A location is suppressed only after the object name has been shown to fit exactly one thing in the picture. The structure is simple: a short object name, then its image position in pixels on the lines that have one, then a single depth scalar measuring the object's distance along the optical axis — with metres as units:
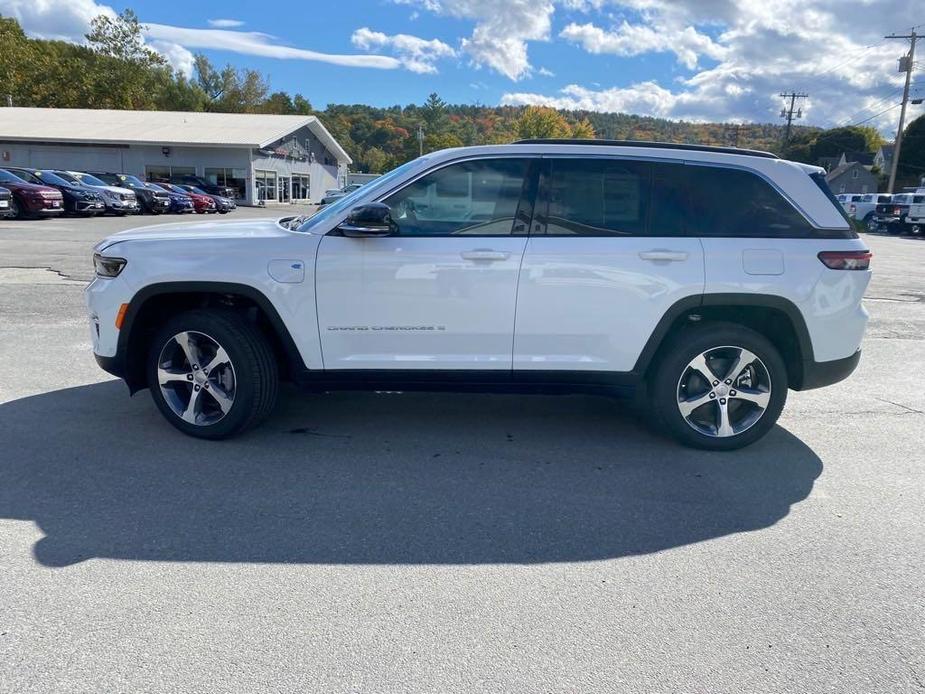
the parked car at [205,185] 41.00
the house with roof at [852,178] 81.06
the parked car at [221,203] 35.59
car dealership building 42.56
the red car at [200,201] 33.47
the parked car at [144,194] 30.27
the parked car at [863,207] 40.53
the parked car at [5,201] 21.58
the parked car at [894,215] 34.91
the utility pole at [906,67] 48.00
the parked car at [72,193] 24.73
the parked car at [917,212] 33.22
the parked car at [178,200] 31.48
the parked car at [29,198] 22.33
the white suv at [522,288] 4.17
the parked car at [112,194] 26.52
